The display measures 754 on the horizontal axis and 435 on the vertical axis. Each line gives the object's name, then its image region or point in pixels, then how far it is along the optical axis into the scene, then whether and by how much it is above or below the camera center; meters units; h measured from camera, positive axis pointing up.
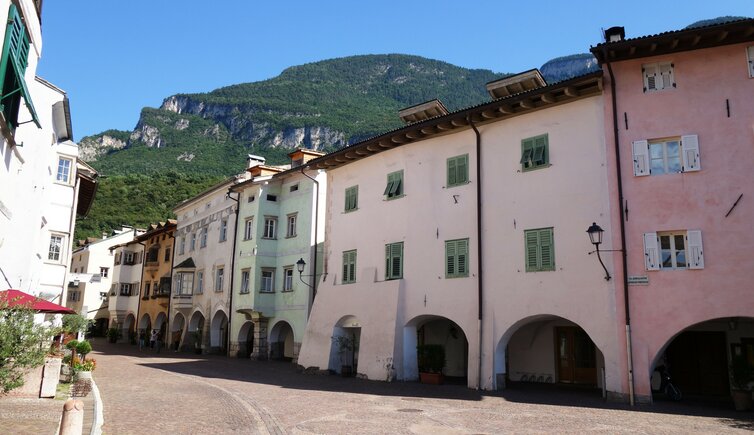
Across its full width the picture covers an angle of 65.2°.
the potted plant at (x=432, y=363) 21.28 -1.06
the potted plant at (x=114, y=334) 56.88 -0.89
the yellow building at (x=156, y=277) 48.66 +4.24
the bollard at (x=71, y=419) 7.43 -1.19
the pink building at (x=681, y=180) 15.85 +4.44
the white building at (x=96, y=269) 62.88 +5.82
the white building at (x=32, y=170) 11.91 +4.41
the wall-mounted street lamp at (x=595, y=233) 16.56 +2.87
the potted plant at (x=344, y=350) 25.09 -0.81
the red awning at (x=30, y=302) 11.52 +0.44
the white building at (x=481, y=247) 18.30 +3.09
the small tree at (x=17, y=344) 10.83 -0.40
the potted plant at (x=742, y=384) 14.84 -1.07
